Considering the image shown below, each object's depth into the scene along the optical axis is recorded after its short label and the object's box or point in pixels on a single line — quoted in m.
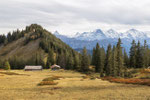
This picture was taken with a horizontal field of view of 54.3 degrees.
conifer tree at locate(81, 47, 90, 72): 86.62
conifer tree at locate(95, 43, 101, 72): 82.86
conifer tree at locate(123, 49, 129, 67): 94.62
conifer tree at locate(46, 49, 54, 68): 136.77
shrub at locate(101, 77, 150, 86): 32.47
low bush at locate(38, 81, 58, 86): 33.44
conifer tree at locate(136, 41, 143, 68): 79.01
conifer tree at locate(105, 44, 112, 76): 62.12
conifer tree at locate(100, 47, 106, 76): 79.00
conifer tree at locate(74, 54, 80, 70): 102.52
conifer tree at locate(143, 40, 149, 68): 78.88
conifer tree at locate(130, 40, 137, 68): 82.28
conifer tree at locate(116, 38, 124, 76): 59.91
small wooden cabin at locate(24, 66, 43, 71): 113.94
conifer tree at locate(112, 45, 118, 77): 59.39
